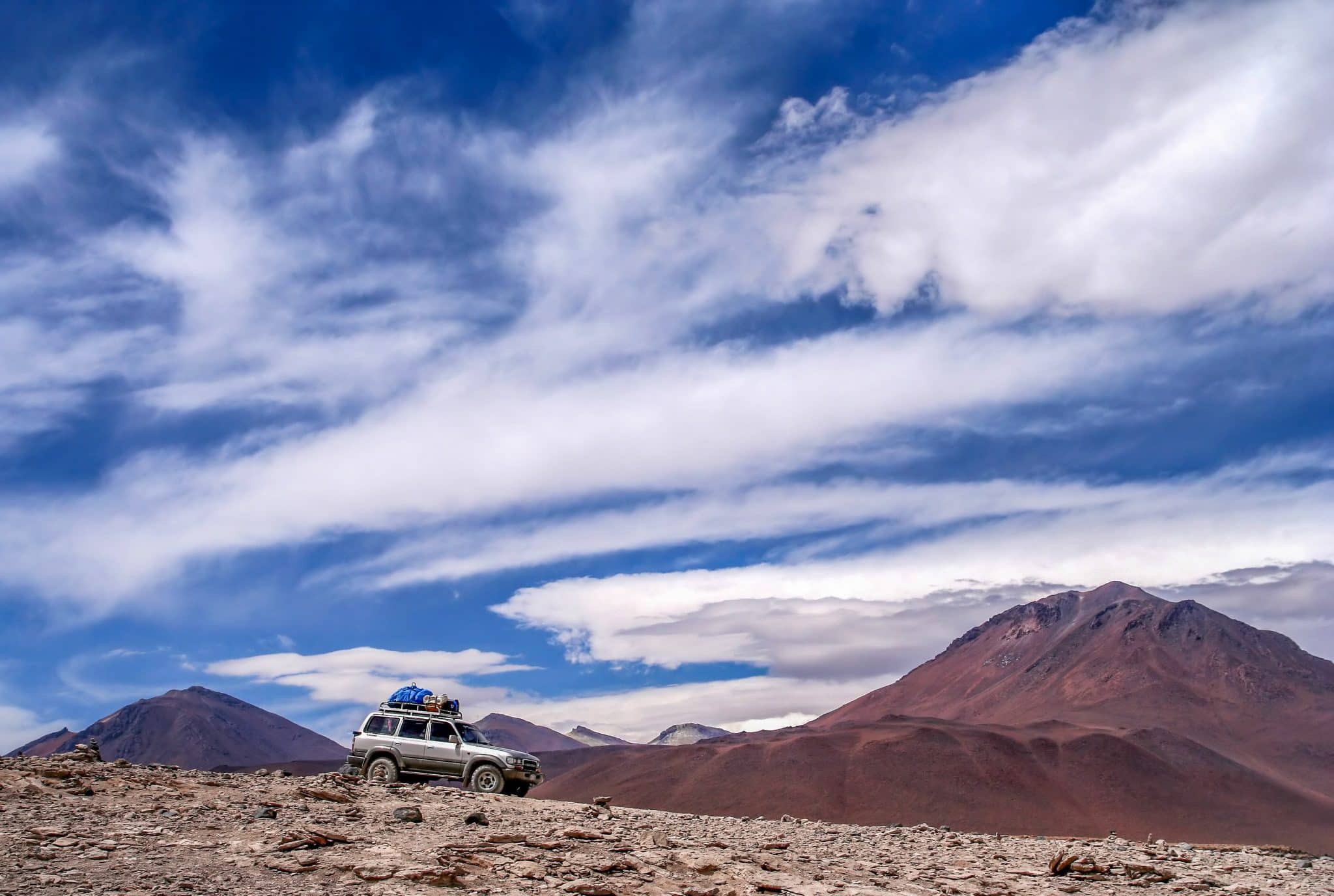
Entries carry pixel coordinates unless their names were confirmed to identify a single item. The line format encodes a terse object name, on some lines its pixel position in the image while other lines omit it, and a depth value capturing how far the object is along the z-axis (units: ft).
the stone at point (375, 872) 43.57
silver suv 78.12
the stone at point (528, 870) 45.98
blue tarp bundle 83.82
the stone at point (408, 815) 55.67
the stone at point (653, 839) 55.36
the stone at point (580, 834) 54.39
